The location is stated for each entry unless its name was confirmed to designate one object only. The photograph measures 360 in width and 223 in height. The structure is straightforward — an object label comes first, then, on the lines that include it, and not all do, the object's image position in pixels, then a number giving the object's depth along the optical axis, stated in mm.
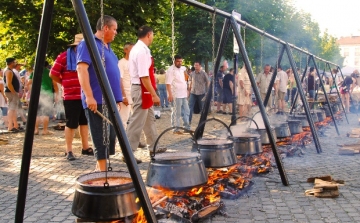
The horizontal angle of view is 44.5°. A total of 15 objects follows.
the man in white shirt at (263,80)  15352
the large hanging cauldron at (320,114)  12969
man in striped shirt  6992
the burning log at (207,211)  4297
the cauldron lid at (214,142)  5249
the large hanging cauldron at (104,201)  3014
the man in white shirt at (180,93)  10969
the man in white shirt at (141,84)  6672
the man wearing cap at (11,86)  11198
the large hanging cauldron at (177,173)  3945
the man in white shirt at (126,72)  8469
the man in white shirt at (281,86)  17094
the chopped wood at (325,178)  5922
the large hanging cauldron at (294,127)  9398
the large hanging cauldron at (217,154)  5062
